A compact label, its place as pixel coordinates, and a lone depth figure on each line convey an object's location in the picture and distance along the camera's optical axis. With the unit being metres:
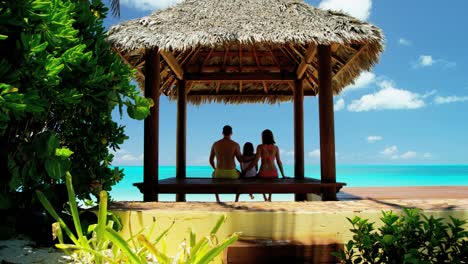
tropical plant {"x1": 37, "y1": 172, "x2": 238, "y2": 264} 1.79
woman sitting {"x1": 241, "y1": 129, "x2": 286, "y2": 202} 6.70
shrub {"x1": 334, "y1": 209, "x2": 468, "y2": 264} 2.42
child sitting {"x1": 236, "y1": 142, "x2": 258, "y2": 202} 7.01
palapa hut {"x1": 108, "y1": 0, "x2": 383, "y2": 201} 5.14
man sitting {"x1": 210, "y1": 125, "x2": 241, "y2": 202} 6.61
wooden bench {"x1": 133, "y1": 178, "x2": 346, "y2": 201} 5.42
